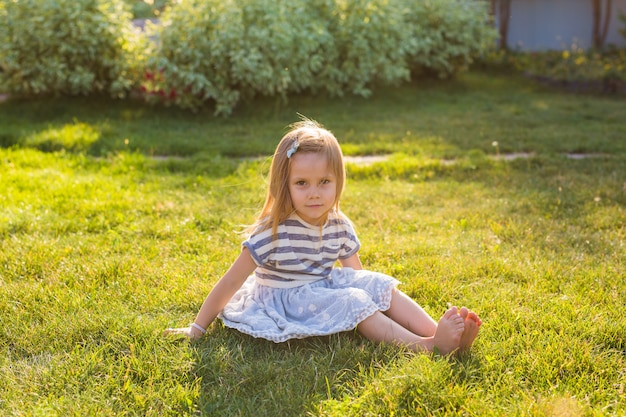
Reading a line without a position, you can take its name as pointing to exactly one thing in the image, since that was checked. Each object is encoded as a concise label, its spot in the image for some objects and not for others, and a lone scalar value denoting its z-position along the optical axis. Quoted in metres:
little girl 2.59
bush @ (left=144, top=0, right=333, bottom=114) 7.58
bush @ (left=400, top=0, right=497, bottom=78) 10.46
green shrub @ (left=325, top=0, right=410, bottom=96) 8.99
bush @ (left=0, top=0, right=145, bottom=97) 7.75
